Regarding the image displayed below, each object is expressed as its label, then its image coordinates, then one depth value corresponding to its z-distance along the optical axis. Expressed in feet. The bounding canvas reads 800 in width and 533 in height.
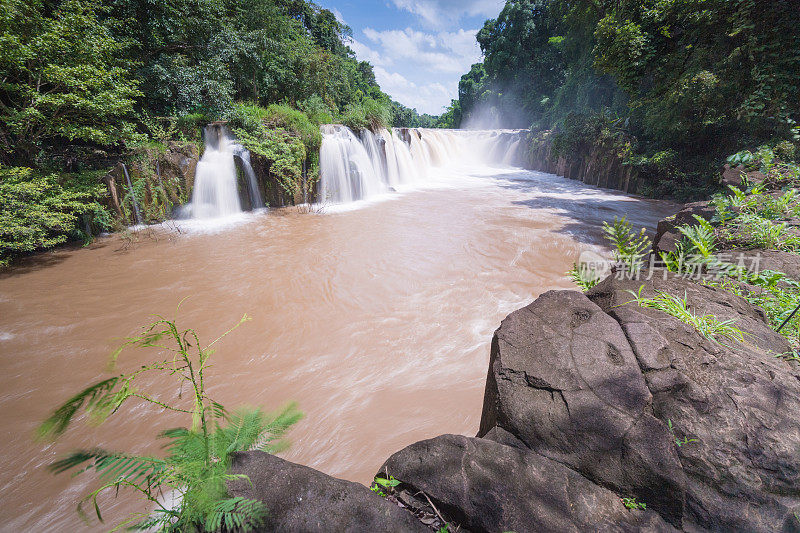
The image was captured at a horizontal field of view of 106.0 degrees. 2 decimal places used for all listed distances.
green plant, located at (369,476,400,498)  4.44
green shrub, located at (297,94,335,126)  42.63
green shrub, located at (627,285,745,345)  6.15
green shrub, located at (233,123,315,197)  33.19
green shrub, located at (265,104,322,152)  36.17
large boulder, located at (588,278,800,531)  4.03
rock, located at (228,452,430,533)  3.55
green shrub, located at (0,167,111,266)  19.17
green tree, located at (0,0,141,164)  19.65
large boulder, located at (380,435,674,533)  3.83
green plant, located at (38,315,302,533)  3.41
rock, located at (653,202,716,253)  12.71
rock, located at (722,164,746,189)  18.72
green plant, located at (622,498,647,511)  4.09
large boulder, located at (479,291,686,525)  4.31
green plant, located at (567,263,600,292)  11.20
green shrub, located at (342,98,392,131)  44.16
